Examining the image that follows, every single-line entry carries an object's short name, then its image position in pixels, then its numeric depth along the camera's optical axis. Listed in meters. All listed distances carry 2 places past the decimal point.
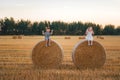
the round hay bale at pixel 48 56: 15.80
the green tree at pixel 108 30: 92.56
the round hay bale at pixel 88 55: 15.38
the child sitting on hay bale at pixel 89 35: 15.23
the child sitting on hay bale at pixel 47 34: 15.81
